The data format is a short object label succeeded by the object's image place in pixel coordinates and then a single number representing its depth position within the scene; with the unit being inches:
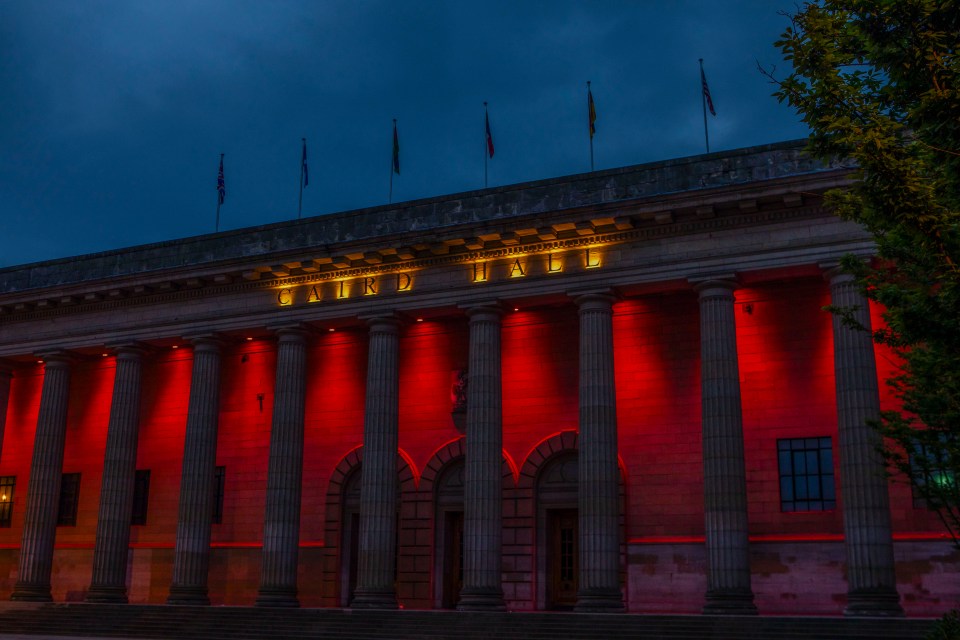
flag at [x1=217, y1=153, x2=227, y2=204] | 1590.1
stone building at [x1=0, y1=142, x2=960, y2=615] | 1081.4
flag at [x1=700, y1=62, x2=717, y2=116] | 1267.2
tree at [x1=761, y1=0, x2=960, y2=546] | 491.8
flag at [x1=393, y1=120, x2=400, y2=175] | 1430.9
